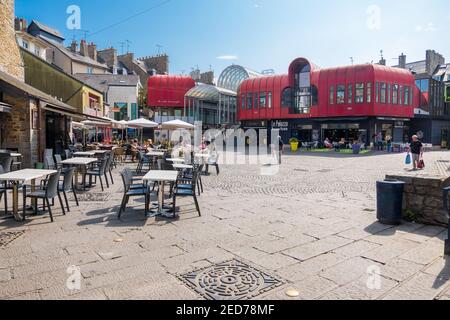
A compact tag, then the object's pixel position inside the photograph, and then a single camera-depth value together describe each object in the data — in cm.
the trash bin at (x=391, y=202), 621
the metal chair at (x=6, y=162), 945
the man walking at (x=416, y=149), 1531
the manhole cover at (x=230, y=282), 347
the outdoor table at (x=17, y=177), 580
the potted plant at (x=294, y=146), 3292
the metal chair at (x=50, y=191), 613
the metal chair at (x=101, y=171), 943
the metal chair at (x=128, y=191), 664
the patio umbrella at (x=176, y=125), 1885
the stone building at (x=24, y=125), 1286
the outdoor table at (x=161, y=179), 642
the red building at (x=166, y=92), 4484
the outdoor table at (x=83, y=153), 1249
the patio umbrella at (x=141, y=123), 1897
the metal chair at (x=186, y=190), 683
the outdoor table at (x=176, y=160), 1050
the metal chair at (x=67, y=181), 687
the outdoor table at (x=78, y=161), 891
